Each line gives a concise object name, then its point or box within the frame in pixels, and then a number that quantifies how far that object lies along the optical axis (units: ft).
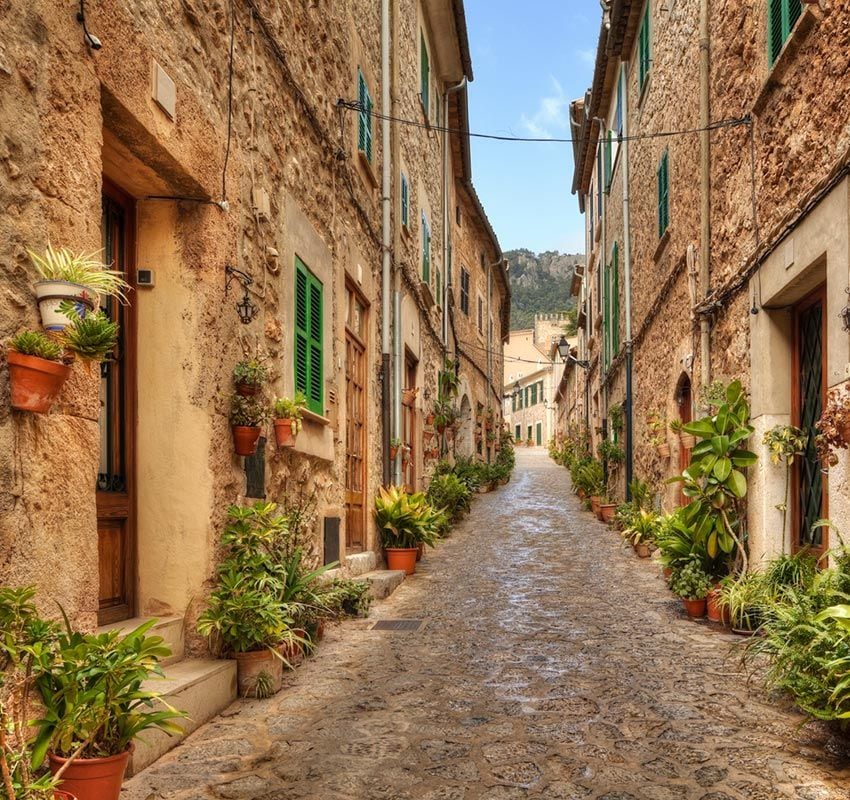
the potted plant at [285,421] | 17.89
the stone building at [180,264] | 9.59
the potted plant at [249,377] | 15.76
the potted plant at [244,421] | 15.60
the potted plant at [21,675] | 7.89
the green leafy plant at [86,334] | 9.48
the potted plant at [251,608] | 14.24
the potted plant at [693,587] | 21.65
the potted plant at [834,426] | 14.07
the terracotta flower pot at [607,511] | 44.26
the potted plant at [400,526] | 29.37
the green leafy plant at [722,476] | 21.07
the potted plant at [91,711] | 8.79
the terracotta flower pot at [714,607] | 20.64
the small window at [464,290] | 64.69
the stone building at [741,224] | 16.55
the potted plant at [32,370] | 8.84
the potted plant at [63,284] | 9.39
